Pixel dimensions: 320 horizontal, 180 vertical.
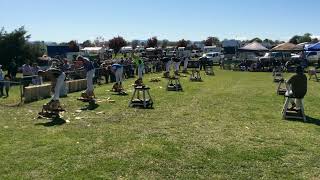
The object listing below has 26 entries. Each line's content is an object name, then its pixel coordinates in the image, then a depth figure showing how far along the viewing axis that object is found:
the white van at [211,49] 51.96
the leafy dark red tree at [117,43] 59.52
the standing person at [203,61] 32.62
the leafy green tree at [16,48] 29.28
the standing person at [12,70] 27.60
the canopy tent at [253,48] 34.02
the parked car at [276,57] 33.15
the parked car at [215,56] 40.82
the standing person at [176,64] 24.44
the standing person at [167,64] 23.40
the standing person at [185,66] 28.51
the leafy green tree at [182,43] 60.15
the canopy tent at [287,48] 31.96
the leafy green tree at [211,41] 67.50
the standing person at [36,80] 16.90
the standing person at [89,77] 12.95
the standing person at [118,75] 16.04
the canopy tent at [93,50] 47.56
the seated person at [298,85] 10.44
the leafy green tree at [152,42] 60.76
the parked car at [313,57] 36.15
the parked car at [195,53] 44.64
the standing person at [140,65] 17.36
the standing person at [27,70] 19.85
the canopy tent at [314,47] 30.40
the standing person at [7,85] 15.89
